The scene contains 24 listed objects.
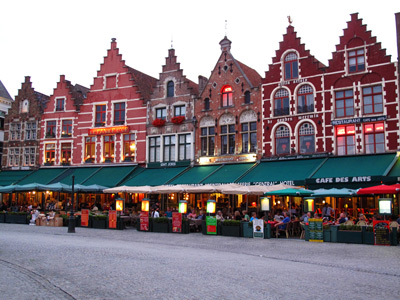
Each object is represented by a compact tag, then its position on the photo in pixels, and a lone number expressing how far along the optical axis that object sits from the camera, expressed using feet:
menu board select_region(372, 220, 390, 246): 58.13
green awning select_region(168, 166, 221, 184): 97.31
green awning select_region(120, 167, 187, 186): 102.53
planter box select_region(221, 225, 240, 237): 71.91
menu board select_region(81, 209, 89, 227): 89.86
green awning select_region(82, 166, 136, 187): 109.09
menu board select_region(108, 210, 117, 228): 85.87
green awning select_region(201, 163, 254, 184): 93.03
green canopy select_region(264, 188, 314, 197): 71.20
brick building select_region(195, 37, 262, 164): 101.60
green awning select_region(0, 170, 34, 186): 124.57
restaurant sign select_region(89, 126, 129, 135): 119.08
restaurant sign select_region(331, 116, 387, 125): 85.80
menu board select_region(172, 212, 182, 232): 77.36
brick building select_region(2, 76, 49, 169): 134.00
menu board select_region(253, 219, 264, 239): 69.15
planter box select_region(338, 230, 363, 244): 60.95
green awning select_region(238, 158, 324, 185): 85.05
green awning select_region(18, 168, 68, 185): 120.45
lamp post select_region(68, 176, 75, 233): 74.79
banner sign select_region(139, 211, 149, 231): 81.10
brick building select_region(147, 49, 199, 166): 110.93
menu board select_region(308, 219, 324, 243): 63.57
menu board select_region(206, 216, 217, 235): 73.97
